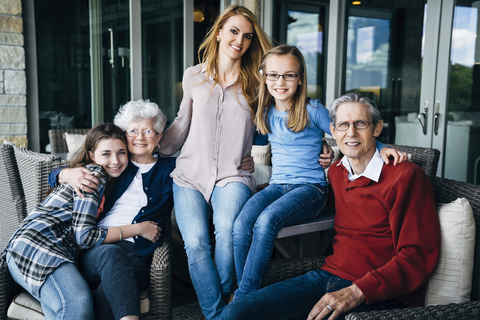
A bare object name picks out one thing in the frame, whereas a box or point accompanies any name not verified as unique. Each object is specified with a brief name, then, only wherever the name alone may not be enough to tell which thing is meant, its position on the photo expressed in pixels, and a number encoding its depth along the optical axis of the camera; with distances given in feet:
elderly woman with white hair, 5.07
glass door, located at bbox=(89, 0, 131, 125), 16.34
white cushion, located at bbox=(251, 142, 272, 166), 11.95
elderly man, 4.43
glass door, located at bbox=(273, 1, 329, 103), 14.99
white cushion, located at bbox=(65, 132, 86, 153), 11.68
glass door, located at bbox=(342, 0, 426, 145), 12.09
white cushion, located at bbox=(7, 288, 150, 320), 5.22
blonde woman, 5.60
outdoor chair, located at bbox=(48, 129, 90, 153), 12.96
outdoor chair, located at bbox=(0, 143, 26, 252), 7.32
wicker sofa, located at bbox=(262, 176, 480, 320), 3.25
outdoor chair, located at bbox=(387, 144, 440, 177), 7.62
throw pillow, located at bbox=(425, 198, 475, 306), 4.46
